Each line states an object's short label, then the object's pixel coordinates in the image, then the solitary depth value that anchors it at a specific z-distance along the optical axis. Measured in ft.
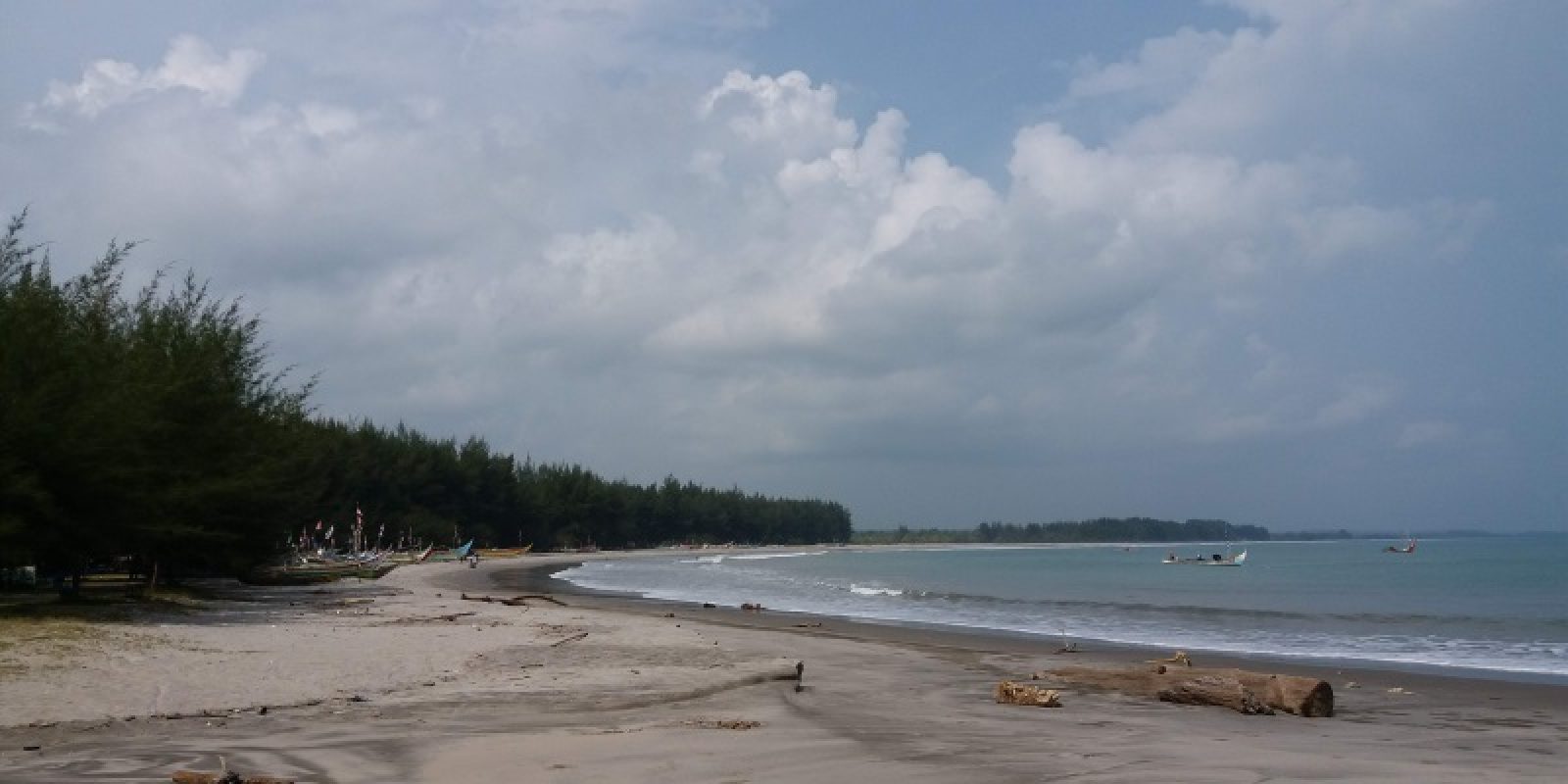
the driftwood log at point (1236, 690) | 45.11
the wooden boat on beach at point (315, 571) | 147.43
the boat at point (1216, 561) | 324.80
